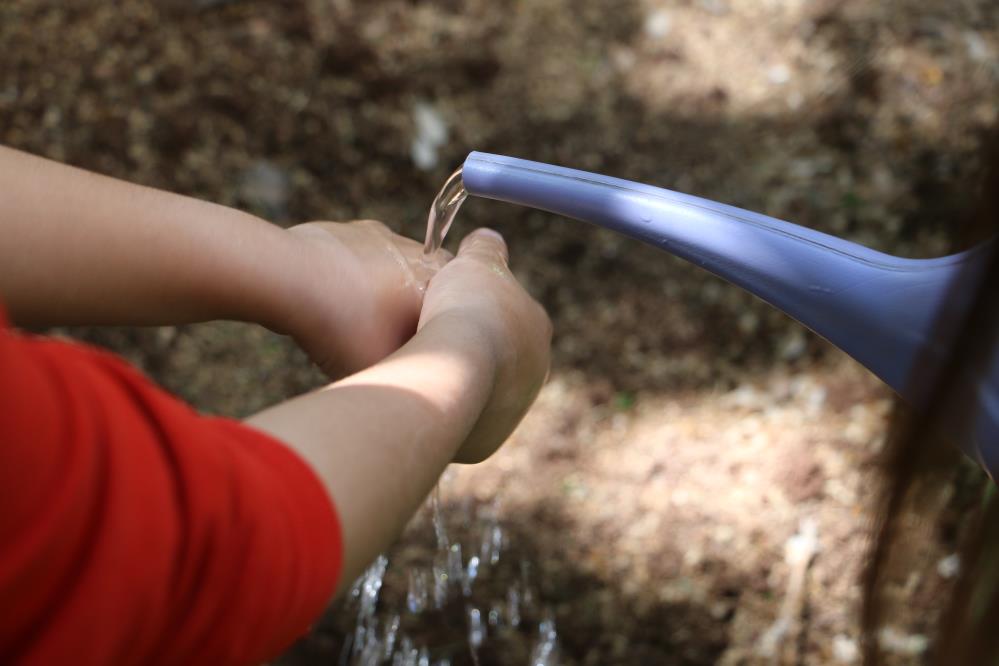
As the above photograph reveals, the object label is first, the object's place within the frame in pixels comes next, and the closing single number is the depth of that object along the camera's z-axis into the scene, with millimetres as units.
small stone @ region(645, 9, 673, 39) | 1442
